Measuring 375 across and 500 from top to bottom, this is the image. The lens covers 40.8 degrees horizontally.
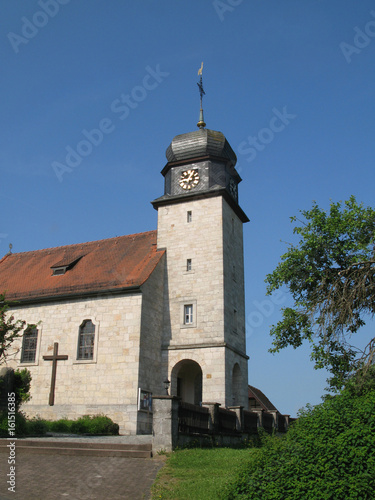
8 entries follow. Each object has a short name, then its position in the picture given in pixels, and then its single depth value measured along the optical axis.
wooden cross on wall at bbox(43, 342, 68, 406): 22.80
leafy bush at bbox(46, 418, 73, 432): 19.60
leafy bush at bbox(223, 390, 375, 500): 6.89
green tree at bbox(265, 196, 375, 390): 15.90
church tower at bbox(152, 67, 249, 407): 23.50
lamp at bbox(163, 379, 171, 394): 21.85
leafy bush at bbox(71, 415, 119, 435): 19.47
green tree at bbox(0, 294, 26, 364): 18.02
